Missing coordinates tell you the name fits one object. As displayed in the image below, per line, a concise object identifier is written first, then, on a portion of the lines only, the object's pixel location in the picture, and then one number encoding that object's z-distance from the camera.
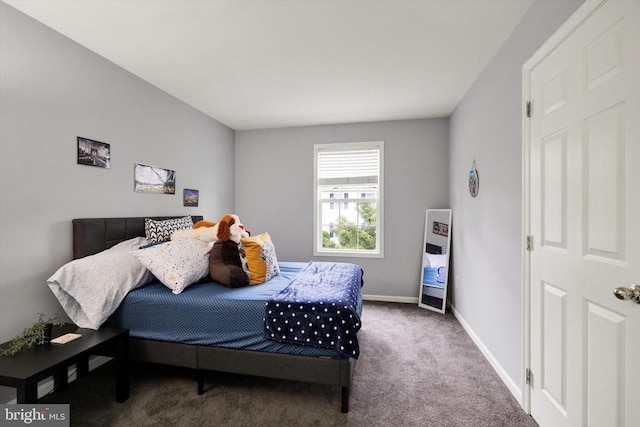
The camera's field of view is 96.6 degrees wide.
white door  1.12
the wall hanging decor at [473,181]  2.83
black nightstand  1.42
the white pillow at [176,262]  2.20
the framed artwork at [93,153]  2.30
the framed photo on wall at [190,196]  3.53
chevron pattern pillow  2.75
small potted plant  1.68
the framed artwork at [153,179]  2.85
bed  1.86
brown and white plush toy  2.33
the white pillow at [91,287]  1.99
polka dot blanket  1.83
